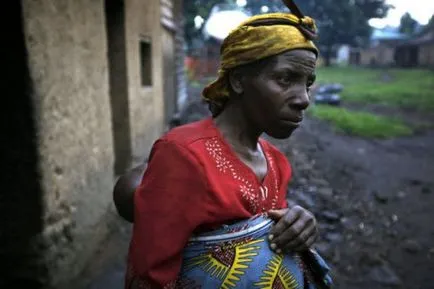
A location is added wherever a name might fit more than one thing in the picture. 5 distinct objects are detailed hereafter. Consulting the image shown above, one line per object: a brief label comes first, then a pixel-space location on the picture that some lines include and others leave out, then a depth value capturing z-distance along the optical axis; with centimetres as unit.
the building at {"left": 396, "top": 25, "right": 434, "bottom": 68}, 3378
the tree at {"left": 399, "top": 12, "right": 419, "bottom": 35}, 5158
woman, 124
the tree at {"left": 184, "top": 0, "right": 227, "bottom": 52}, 2059
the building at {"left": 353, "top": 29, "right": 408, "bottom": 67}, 4181
